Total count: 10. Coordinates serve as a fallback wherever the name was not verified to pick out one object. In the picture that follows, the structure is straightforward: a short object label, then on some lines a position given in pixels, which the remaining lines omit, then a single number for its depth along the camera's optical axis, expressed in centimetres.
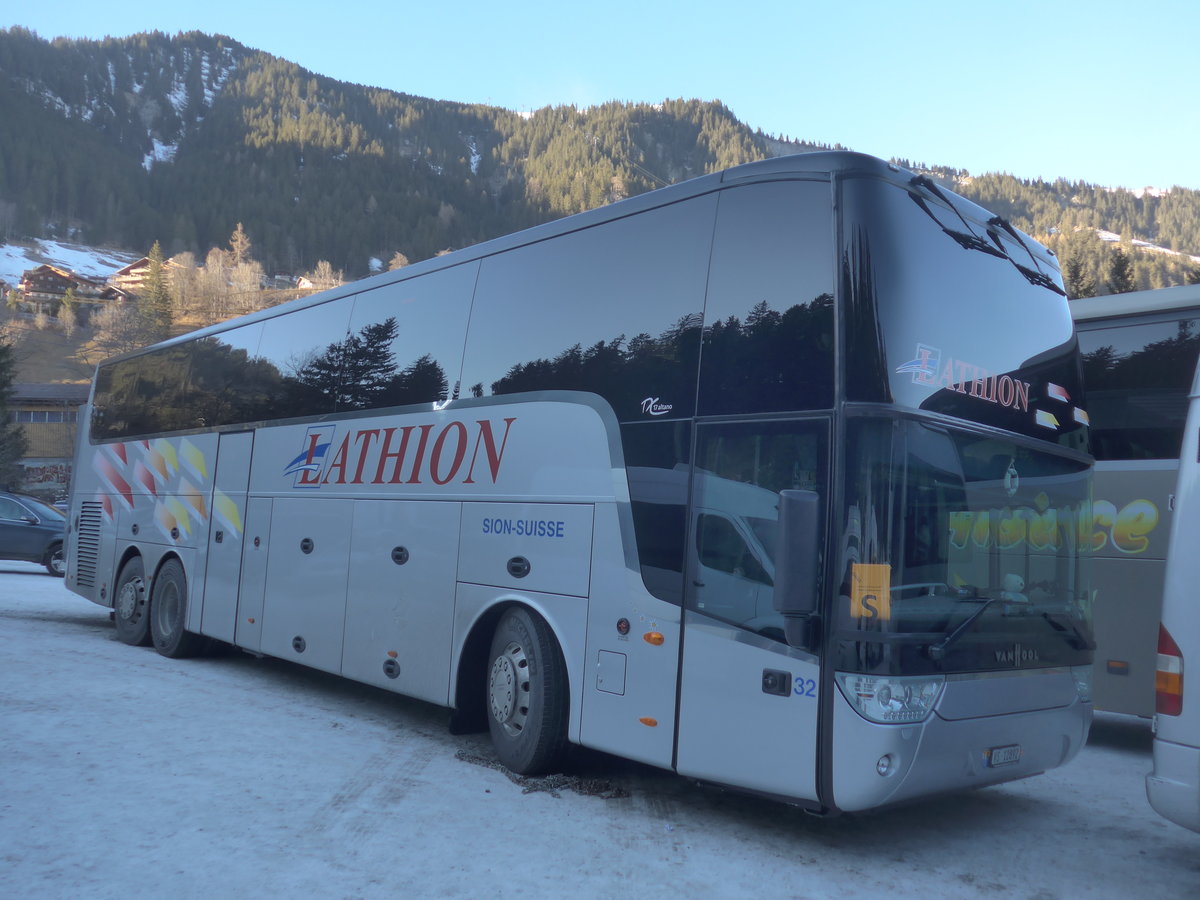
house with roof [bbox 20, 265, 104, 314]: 12281
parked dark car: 2100
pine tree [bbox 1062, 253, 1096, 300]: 4775
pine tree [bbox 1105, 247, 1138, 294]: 4272
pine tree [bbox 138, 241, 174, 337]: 9625
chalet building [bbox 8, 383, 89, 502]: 6519
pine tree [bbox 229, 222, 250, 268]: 13875
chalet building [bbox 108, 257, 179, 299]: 13050
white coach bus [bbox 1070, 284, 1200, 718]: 790
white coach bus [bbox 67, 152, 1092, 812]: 478
